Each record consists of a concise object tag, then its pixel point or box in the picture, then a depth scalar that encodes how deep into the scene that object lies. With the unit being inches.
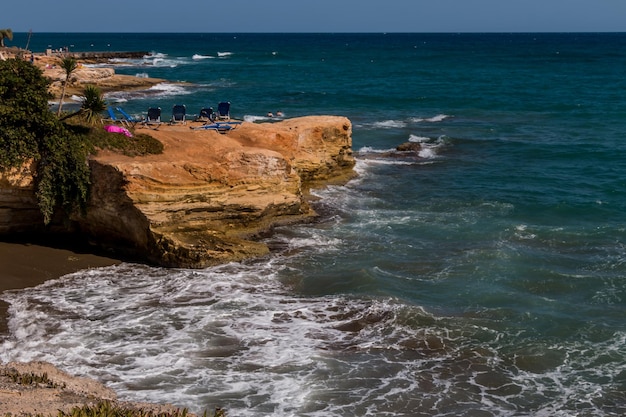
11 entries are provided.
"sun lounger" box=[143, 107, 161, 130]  1222.1
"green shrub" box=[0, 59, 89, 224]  906.7
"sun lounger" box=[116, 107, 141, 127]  1131.0
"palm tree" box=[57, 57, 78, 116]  1000.4
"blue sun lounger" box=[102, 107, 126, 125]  1098.4
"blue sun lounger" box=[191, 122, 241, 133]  1159.2
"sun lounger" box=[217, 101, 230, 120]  1327.4
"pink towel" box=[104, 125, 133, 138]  992.2
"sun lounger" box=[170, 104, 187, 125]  1253.7
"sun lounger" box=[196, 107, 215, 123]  1277.1
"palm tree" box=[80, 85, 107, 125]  932.6
